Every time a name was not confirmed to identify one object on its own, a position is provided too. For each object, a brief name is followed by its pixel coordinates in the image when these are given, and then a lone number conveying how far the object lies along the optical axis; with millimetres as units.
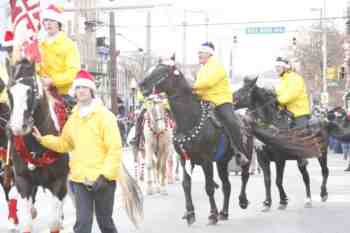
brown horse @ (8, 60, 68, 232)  10531
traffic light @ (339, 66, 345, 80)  55697
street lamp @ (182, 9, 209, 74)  50712
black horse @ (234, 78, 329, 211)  15641
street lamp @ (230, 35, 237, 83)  58331
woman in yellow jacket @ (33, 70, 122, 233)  9336
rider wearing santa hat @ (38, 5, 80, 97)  11820
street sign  51394
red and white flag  11000
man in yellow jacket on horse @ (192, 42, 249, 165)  13812
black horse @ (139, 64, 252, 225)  13641
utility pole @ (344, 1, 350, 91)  68888
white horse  19344
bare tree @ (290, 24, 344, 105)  81438
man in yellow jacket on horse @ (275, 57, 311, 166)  16141
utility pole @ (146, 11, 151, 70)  53288
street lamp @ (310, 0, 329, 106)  59059
